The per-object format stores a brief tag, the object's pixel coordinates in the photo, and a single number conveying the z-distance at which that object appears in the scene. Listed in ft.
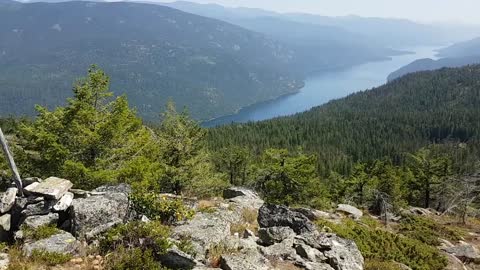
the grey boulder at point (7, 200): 44.42
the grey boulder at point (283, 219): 54.03
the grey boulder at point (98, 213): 42.29
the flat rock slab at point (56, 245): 38.14
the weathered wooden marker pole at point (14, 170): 45.98
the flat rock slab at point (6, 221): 42.42
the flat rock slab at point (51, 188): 45.14
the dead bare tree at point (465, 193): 97.62
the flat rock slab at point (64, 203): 44.71
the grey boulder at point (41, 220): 42.05
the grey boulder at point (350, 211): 101.70
